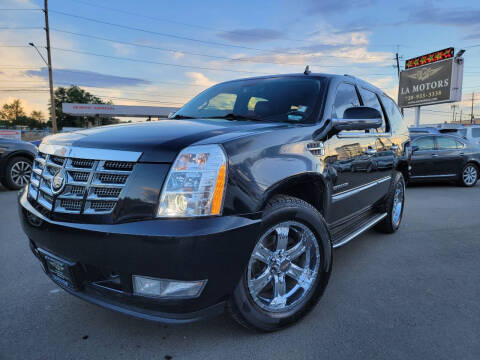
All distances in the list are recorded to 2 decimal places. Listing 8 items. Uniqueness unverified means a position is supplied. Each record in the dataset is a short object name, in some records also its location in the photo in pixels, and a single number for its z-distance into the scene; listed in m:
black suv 1.71
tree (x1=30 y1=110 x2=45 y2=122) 100.49
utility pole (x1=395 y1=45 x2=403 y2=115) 42.75
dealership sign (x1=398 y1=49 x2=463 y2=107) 26.53
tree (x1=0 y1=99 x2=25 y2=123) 92.19
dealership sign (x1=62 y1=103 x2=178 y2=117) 38.88
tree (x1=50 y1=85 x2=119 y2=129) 76.69
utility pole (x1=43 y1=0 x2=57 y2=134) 26.33
